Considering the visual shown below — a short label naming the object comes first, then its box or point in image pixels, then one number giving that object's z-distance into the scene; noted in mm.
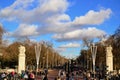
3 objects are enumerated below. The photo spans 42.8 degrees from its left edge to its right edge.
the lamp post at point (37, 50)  28816
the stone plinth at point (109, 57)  24659
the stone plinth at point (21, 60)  23943
